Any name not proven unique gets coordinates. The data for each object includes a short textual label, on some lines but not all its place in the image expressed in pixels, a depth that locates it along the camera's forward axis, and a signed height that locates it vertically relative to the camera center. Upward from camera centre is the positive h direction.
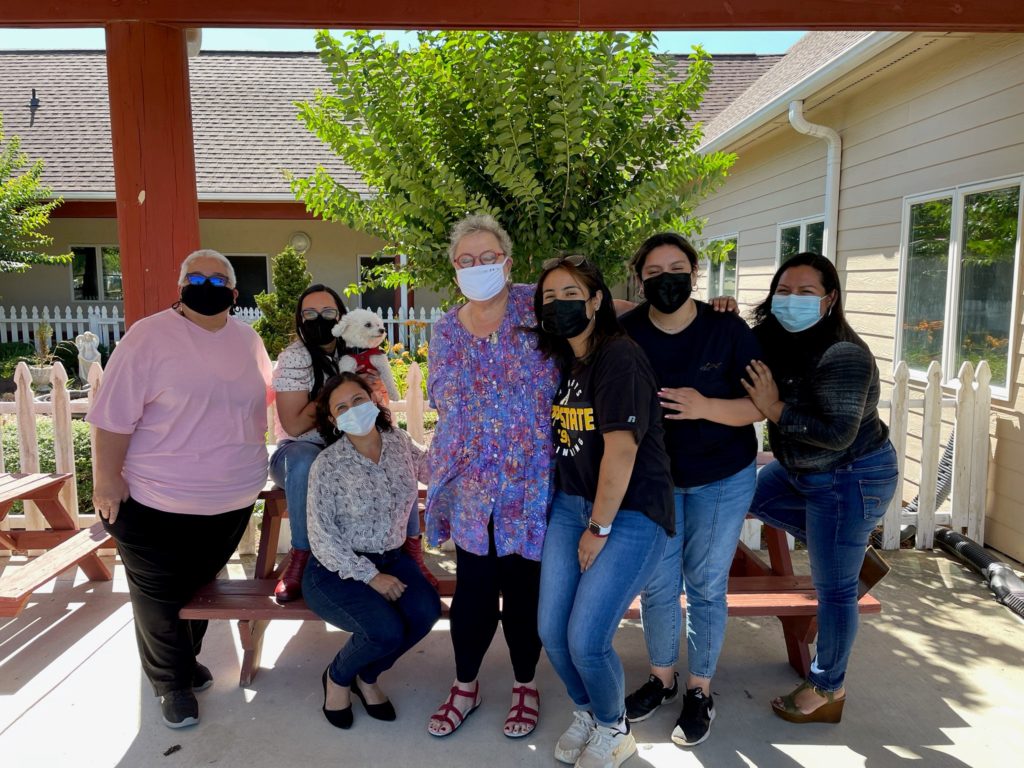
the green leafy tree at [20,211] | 12.50 +1.77
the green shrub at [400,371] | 8.89 -0.80
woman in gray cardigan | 2.59 -0.44
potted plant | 11.85 -0.91
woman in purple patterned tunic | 2.66 -0.51
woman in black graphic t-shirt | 2.42 -0.62
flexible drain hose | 4.11 -1.61
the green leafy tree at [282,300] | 11.16 +0.16
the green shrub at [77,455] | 5.36 -1.14
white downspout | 7.05 +1.50
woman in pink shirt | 2.94 -0.59
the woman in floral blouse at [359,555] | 2.95 -1.04
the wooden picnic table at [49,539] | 3.36 -1.25
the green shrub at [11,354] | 12.37 -0.83
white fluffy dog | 3.28 -0.16
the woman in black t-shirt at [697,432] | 2.62 -0.46
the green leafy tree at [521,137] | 3.62 +0.94
